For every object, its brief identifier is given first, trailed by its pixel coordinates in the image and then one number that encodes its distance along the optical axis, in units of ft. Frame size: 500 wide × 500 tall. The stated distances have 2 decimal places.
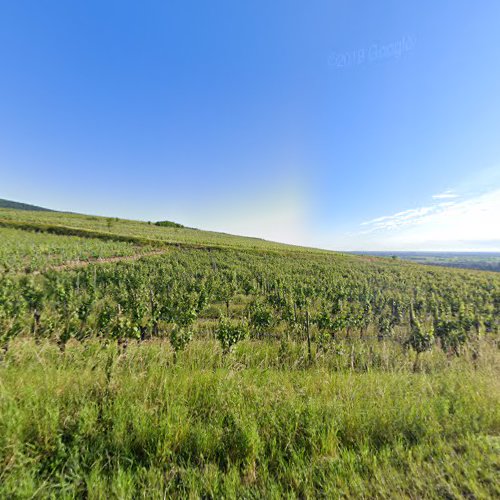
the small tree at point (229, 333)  20.29
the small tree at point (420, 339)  20.97
